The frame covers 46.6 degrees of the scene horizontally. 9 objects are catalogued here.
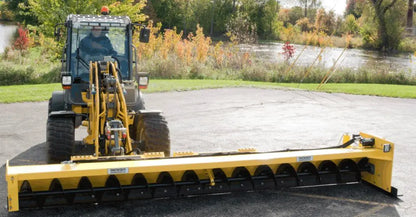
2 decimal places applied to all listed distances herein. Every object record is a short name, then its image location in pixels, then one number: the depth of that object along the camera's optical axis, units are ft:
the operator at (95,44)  28.43
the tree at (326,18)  127.03
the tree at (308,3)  208.33
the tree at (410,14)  140.29
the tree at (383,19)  131.13
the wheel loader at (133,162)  18.85
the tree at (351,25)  151.30
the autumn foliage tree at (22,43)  78.38
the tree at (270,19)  168.76
